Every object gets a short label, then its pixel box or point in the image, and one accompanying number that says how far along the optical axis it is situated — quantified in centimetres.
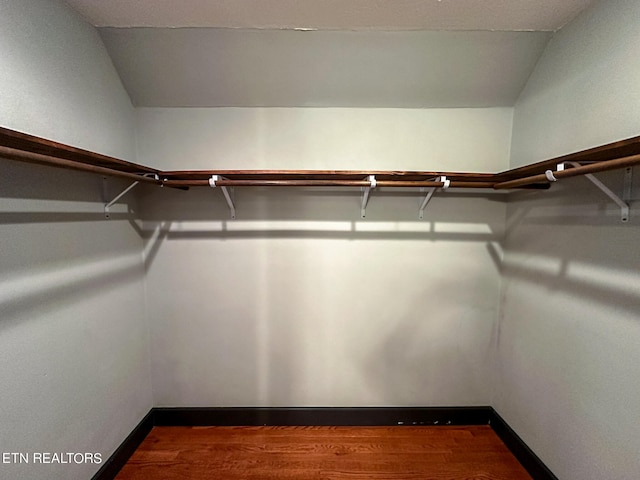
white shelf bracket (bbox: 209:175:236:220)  142
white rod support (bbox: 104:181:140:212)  140
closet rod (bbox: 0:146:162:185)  75
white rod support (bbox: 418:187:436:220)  159
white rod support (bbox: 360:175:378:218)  144
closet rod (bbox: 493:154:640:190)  82
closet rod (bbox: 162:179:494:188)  143
